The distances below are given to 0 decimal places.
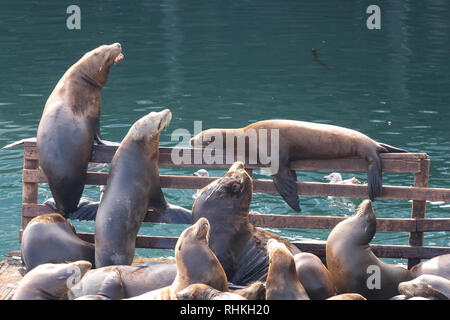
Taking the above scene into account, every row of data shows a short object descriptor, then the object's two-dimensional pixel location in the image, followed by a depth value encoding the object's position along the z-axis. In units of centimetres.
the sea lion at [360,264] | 845
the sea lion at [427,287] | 754
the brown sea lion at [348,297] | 668
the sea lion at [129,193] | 924
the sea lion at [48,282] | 722
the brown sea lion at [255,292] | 666
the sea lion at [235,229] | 877
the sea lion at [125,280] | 771
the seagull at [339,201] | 1524
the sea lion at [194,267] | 702
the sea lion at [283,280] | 686
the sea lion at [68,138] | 999
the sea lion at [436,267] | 865
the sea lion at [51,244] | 888
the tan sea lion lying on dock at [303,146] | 992
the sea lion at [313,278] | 773
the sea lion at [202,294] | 629
